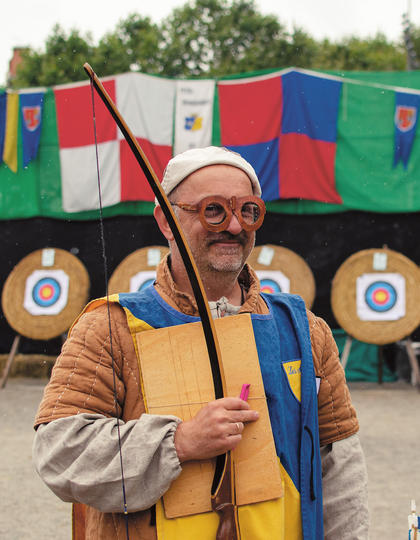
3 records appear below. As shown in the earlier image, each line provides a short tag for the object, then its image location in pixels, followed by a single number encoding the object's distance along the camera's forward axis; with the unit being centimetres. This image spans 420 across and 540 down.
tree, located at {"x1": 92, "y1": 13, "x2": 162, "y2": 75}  1844
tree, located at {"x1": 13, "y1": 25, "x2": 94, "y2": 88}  1648
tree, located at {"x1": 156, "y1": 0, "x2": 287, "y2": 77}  2052
